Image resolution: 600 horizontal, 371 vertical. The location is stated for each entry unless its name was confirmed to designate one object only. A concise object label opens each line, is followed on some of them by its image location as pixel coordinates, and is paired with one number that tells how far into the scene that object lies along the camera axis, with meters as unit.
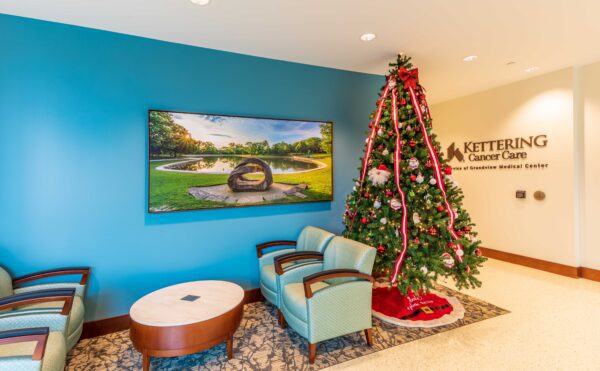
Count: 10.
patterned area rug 2.55
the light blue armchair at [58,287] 2.49
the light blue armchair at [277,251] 3.29
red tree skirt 3.19
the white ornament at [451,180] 3.23
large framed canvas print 3.24
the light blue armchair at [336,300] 2.52
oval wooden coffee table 2.29
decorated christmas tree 3.06
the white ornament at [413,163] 3.16
